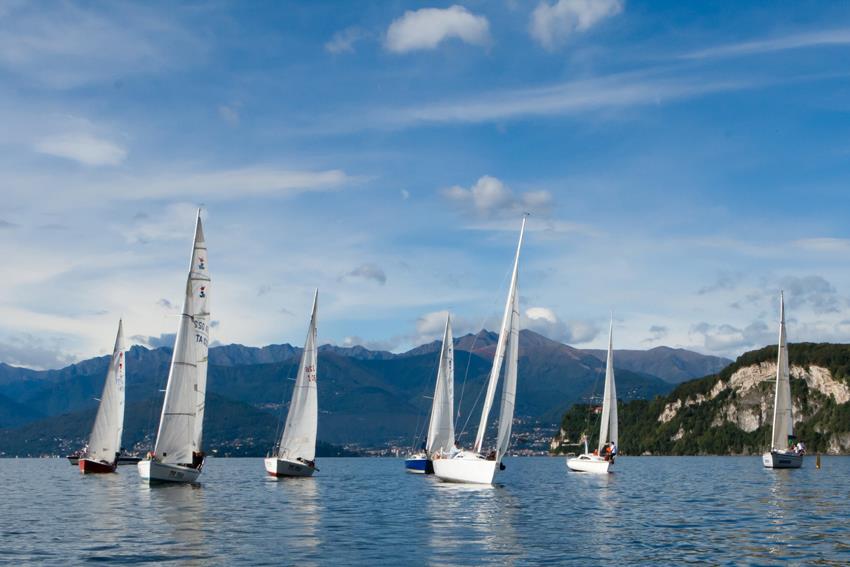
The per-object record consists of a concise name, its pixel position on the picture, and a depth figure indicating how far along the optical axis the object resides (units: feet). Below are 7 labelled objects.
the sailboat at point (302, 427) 300.20
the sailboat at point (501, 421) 237.66
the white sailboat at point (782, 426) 431.02
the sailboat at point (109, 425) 355.56
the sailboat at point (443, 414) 358.43
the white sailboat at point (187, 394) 232.94
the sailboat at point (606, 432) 422.00
